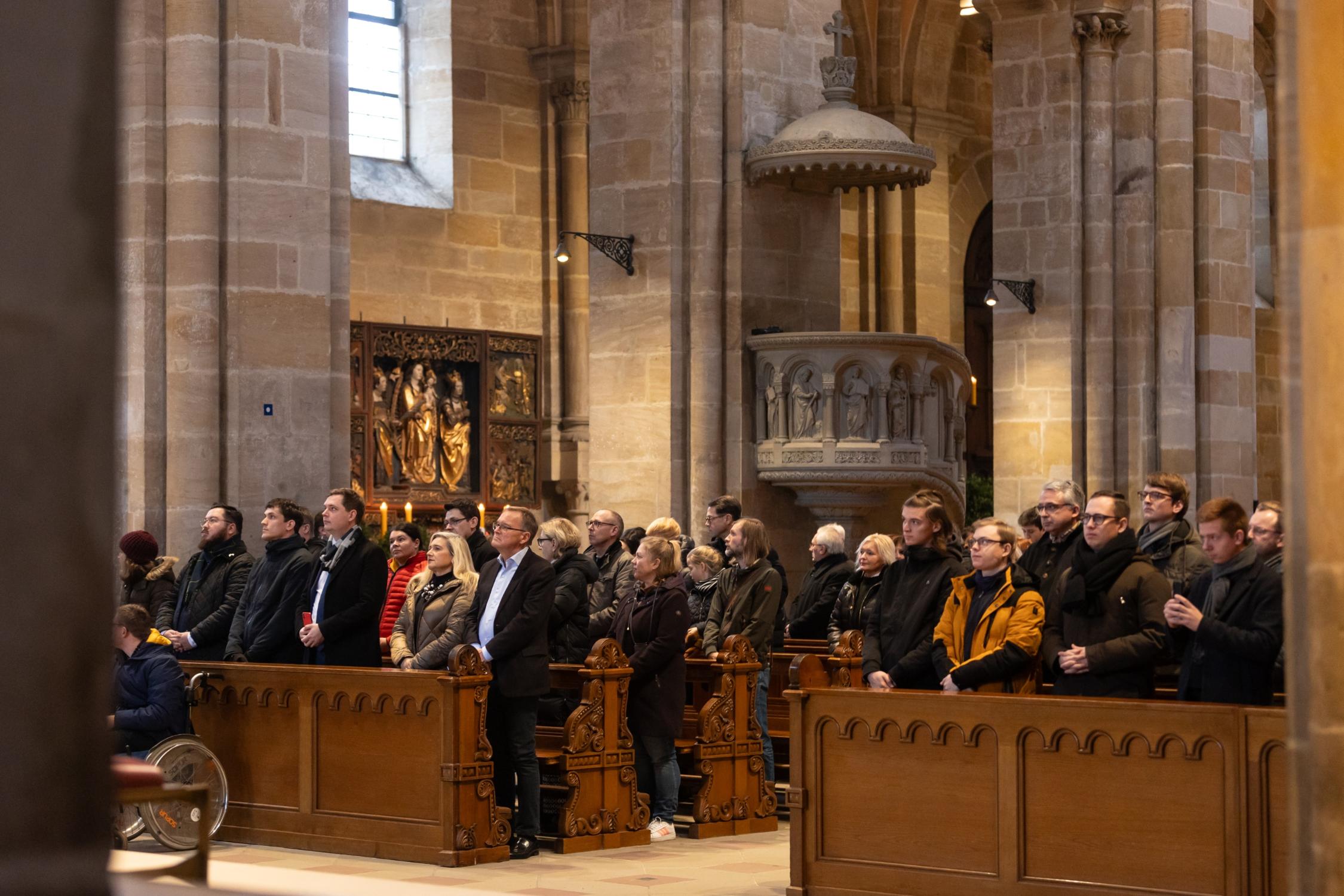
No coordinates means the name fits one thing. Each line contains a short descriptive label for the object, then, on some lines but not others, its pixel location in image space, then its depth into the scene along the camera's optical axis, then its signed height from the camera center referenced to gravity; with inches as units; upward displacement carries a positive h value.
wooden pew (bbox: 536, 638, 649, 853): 586.5 -51.2
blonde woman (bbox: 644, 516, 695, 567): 651.0 -8.5
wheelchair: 545.5 -54.6
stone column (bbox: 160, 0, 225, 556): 753.8 +50.4
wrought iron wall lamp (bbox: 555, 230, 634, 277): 942.1 +69.8
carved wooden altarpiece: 1193.4 +28.1
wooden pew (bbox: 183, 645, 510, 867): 559.4 -48.6
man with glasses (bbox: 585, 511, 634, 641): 654.5 -17.0
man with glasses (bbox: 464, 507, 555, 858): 566.5 -27.5
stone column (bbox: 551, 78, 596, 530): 1290.7 +85.1
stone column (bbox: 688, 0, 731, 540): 930.4 +69.6
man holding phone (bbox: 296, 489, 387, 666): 595.7 -18.2
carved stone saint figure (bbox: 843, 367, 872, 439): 906.3 +23.8
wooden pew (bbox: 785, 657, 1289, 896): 430.6 -44.3
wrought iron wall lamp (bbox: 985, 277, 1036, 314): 1148.4 +69.2
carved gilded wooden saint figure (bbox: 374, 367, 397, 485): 1202.6 +21.1
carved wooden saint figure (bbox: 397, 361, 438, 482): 1215.9 +23.9
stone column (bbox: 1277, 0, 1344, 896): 194.5 +3.8
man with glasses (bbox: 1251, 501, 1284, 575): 464.2 -7.0
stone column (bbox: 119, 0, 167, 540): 755.9 +50.5
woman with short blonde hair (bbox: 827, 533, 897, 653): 649.4 -20.9
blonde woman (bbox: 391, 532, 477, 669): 582.9 -21.1
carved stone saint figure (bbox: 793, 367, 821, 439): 915.0 +22.6
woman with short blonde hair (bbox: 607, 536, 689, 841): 594.2 -33.3
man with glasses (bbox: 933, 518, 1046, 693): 474.9 -19.9
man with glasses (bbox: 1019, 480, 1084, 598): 506.6 -5.8
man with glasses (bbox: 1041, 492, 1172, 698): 461.9 -18.3
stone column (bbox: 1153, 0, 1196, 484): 1149.4 +90.9
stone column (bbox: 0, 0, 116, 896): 113.4 +2.9
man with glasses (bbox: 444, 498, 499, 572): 630.5 -7.5
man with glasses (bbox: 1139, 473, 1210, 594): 533.3 -9.6
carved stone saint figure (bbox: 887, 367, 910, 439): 912.0 +23.3
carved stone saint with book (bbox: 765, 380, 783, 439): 928.8 +21.8
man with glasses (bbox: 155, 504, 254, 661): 629.5 -19.7
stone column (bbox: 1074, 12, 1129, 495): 1142.2 +87.0
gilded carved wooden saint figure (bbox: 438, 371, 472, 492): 1234.4 +20.1
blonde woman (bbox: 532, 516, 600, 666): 615.6 -18.8
